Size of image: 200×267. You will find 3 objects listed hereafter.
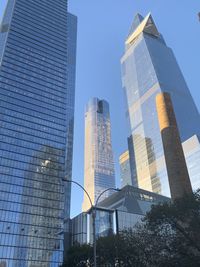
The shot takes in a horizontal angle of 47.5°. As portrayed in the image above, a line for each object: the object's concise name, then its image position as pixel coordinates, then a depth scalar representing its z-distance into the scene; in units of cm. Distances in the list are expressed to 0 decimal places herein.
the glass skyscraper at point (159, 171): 12257
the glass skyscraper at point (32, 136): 8522
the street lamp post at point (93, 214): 2274
